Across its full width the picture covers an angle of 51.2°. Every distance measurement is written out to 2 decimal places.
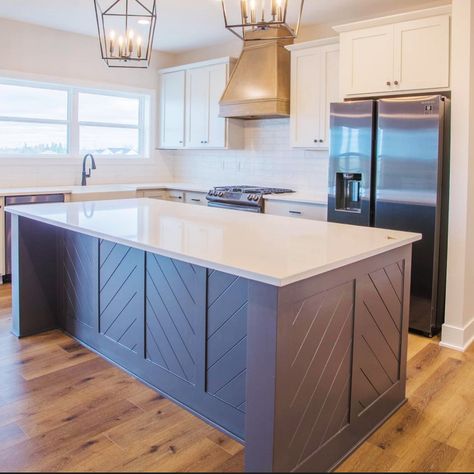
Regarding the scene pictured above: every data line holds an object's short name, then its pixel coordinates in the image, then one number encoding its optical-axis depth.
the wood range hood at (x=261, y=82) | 4.84
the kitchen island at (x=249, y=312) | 1.75
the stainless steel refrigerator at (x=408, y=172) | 3.42
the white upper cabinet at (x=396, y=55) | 3.53
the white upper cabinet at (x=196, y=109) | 5.62
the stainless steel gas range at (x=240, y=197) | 4.79
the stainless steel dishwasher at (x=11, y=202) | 4.70
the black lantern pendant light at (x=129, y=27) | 3.08
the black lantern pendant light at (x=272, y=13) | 2.13
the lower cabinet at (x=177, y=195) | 5.61
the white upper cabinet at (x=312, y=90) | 4.47
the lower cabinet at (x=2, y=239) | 4.66
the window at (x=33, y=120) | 5.27
